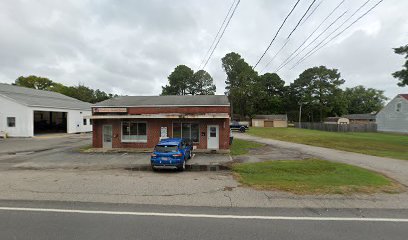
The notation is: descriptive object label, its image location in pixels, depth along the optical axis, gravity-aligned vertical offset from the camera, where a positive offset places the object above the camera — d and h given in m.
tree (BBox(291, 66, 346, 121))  76.00 +9.48
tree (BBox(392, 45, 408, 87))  25.03 +4.92
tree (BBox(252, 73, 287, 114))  82.79 +9.78
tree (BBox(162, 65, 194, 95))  87.81 +14.94
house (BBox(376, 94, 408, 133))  46.97 +1.33
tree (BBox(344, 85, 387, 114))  101.06 +9.12
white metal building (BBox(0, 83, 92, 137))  31.80 +1.93
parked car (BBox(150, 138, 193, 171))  12.66 -1.52
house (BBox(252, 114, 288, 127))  73.94 +0.84
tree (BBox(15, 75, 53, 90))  76.94 +13.06
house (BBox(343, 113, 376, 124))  78.30 +1.62
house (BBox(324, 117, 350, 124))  76.88 +1.05
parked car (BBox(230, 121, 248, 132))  48.47 -0.51
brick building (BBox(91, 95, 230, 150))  20.47 +0.10
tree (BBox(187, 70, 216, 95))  88.20 +13.73
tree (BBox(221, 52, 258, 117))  74.44 +12.47
